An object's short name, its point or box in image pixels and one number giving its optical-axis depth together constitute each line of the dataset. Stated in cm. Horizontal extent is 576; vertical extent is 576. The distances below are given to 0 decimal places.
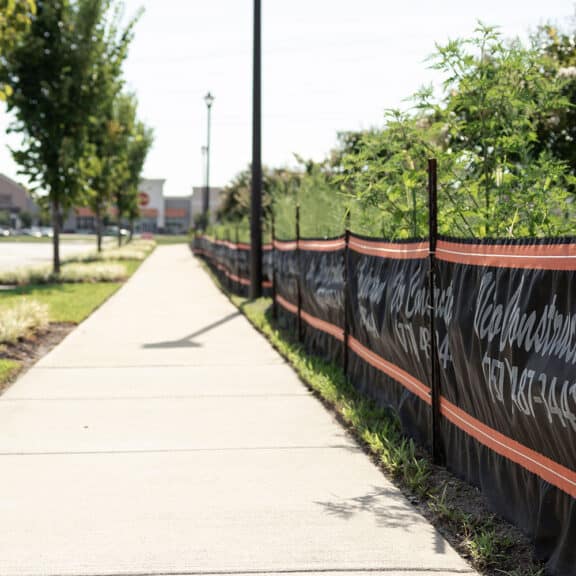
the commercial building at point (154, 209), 15188
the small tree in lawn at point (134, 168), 5224
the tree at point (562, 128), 1305
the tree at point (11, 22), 1134
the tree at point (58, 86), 2633
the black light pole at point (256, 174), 1978
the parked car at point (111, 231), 13260
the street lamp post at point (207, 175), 5157
